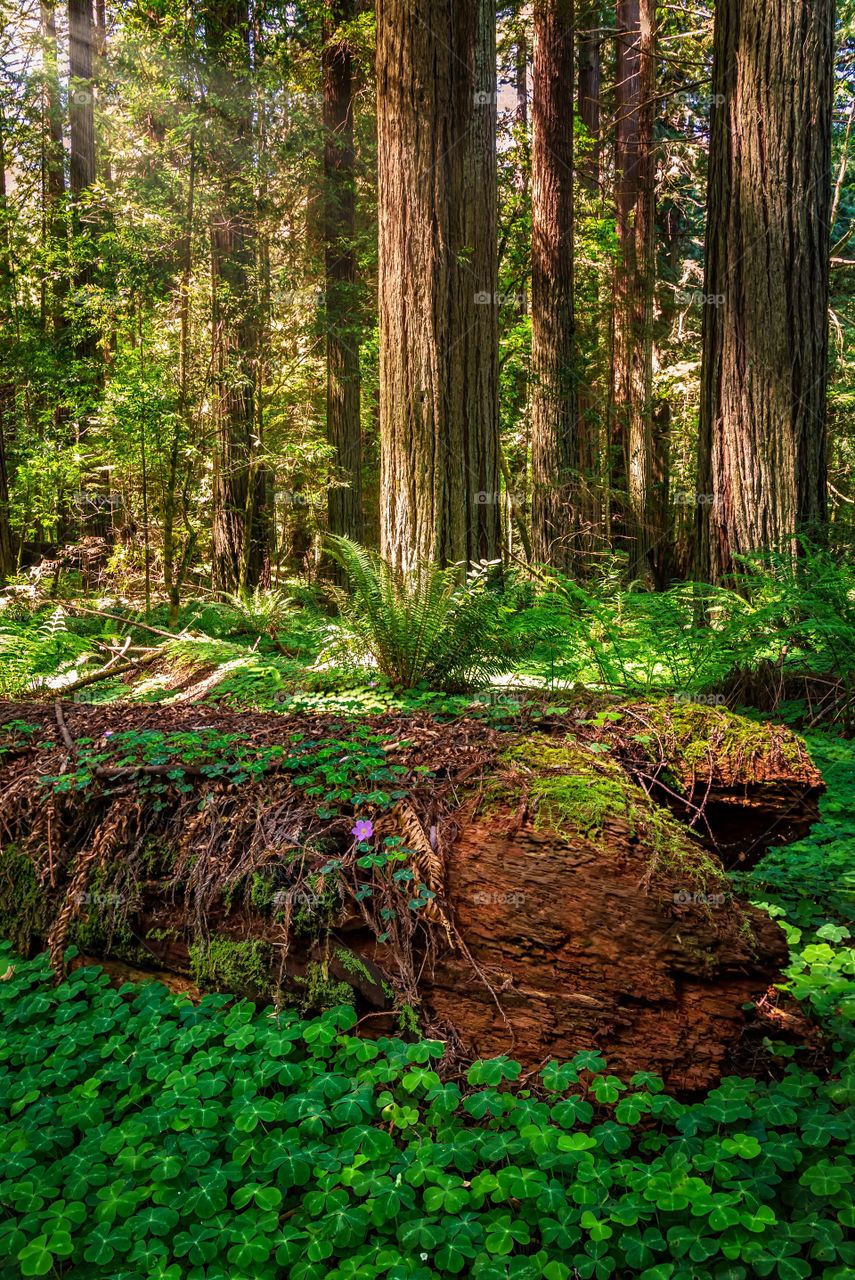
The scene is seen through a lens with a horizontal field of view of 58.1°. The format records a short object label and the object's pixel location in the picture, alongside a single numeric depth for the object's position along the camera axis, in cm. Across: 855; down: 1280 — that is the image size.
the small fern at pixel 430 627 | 452
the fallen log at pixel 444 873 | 247
